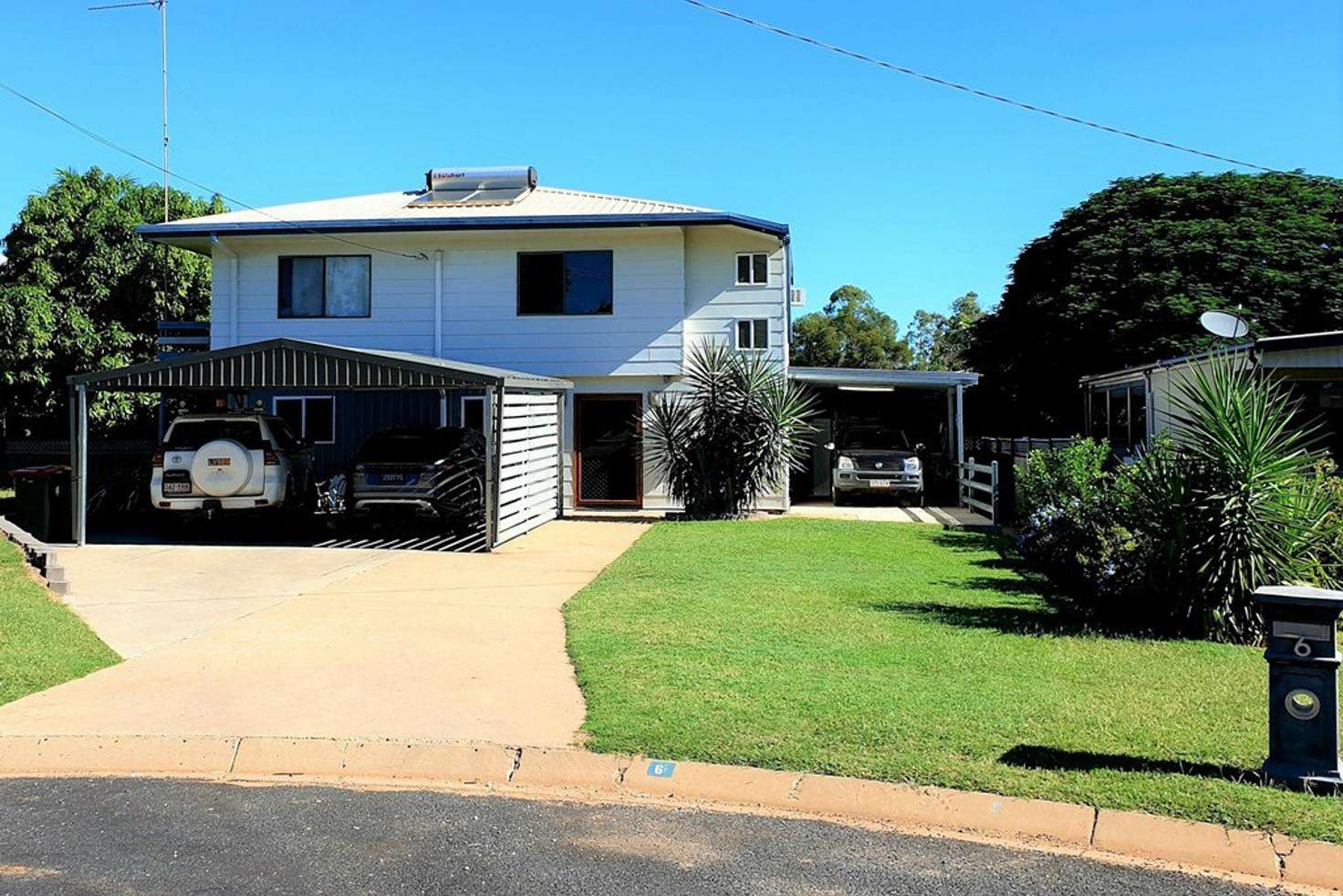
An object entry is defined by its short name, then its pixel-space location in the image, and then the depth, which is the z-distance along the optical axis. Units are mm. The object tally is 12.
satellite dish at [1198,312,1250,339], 13695
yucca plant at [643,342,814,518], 18078
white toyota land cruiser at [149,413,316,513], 14992
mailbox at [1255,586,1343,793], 4945
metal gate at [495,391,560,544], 15131
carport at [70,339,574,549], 13914
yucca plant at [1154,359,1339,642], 8297
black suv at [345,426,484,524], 15398
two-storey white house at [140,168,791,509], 19734
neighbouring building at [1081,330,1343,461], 12391
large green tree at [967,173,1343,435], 35750
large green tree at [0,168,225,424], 24156
